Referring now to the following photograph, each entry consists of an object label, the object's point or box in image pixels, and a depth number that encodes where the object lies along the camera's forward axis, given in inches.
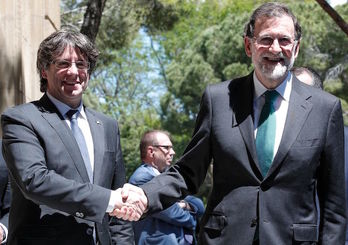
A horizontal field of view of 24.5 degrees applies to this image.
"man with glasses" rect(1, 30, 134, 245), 177.0
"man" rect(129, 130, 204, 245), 324.5
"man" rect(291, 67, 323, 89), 252.2
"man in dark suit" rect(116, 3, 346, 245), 171.8
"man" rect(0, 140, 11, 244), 226.1
